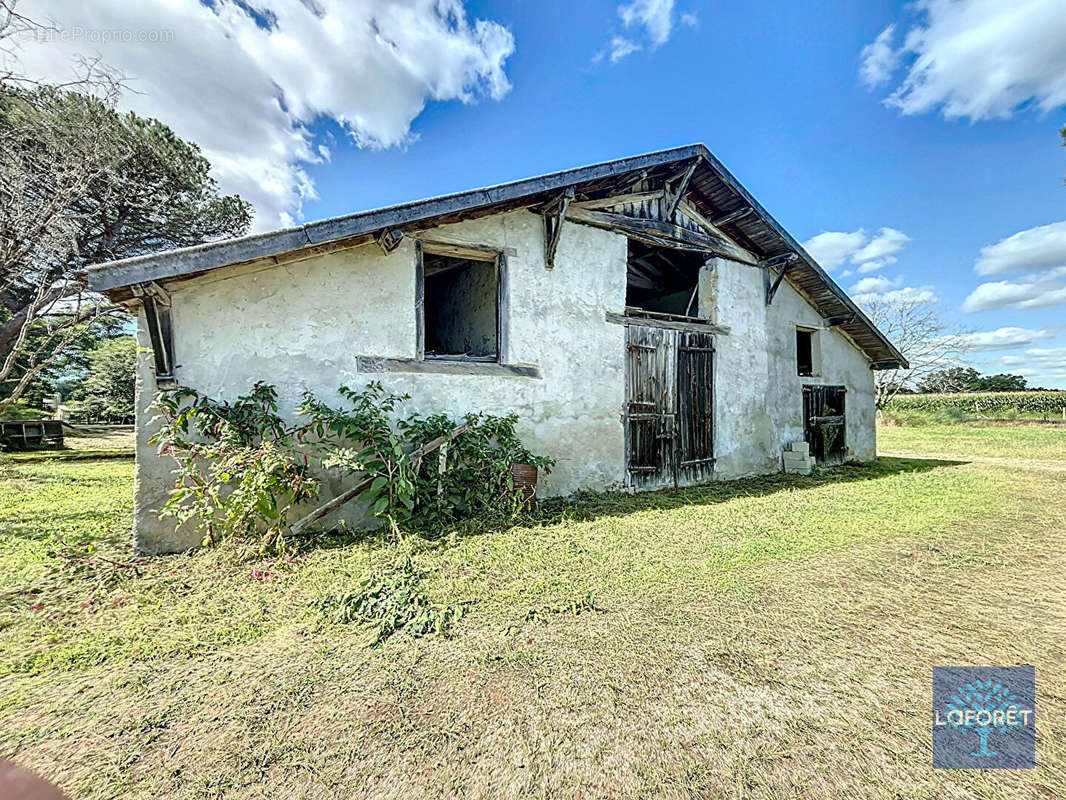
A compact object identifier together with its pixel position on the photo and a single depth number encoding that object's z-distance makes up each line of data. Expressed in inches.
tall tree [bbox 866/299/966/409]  1070.4
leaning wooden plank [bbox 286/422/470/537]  166.2
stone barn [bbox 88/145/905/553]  165.9
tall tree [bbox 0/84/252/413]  239.3
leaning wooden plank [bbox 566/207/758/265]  257.2
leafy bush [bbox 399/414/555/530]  183.2
